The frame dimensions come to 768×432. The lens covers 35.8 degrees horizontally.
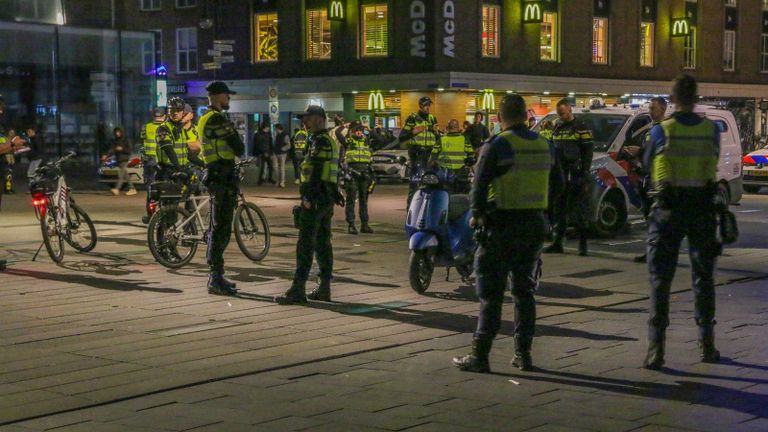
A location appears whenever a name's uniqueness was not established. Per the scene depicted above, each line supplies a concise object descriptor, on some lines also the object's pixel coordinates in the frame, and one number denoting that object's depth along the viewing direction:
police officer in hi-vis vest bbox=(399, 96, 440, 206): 18.50
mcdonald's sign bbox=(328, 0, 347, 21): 45.84
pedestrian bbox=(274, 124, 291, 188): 33.19
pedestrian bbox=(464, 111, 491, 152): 23.09
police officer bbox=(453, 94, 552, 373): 7.96
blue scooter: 11.74
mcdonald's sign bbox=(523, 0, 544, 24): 46.03
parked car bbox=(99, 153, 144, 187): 30.48
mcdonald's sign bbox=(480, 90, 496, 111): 45.47
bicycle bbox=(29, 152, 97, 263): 14.52
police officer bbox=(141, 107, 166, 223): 22.11
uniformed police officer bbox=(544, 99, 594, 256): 15.34
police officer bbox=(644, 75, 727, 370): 8.30
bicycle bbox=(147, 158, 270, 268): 13.78
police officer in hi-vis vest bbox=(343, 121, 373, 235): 18.50
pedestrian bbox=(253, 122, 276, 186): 34.00
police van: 17.91
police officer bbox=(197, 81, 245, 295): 12.05
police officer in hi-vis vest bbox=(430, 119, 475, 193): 18.01
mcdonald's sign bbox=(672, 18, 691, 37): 52.69
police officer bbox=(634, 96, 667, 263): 13.14
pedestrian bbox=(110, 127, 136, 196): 29.44
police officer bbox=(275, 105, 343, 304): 11.32
